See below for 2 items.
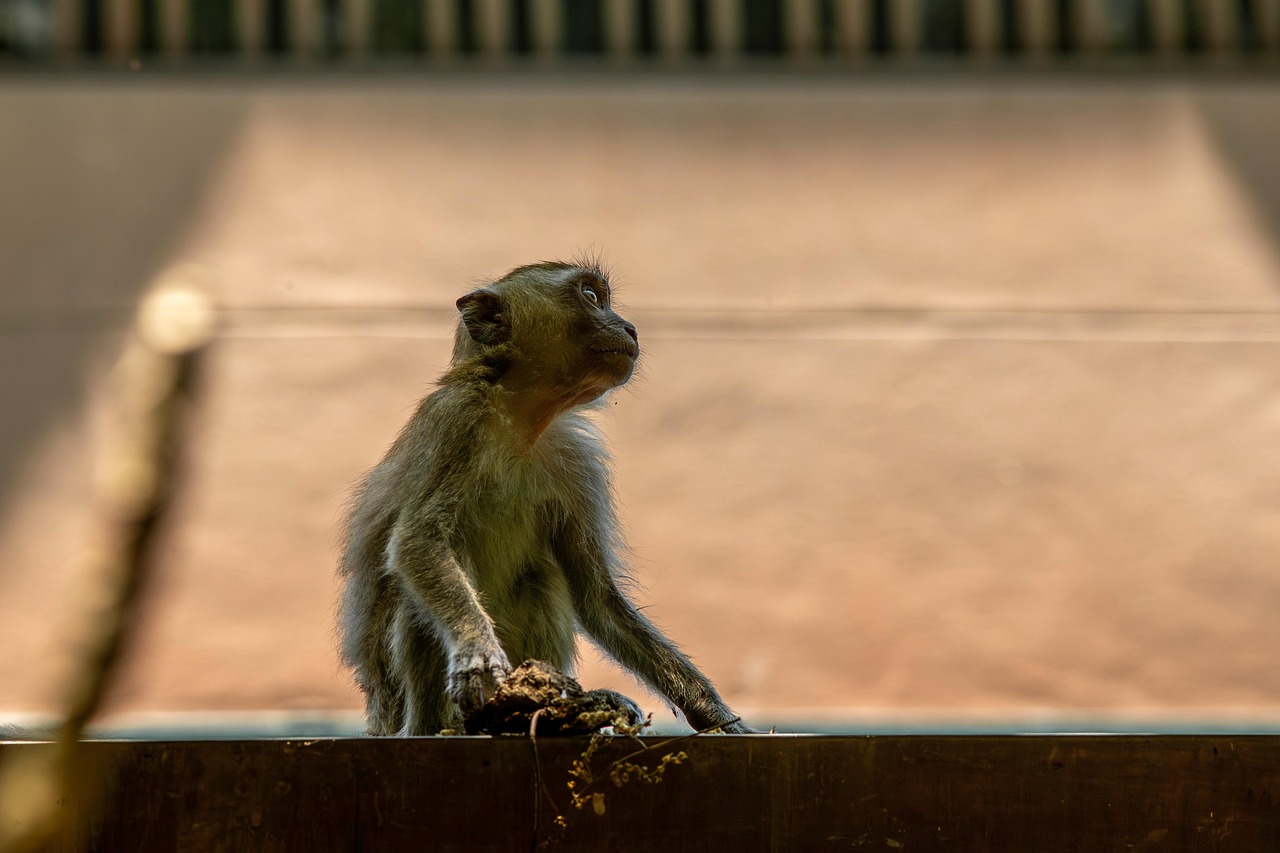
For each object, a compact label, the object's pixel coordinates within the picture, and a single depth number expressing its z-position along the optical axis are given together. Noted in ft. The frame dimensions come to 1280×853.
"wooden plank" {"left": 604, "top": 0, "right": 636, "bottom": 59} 44.98
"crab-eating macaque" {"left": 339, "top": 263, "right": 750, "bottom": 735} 23.81
